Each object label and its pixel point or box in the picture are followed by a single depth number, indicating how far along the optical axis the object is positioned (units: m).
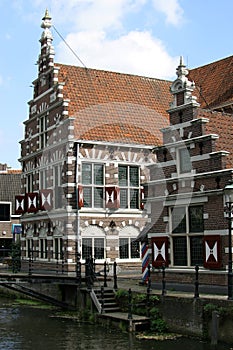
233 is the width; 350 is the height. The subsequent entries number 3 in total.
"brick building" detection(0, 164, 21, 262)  45.41
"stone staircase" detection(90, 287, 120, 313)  18.20
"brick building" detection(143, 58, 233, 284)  17.19
